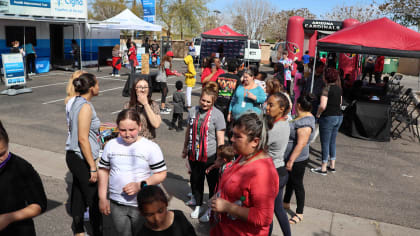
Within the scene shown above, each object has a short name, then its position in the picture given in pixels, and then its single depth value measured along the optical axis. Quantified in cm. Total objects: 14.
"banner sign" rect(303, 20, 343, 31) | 1919
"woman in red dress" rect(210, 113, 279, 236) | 229
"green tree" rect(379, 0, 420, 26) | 2075
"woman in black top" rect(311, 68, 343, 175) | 632
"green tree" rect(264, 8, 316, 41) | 4362
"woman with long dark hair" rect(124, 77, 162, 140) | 388
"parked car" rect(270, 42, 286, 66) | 2487
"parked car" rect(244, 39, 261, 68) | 2433
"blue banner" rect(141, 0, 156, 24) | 2389
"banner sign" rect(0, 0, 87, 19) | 1642
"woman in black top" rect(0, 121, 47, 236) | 234
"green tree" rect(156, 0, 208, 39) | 4106
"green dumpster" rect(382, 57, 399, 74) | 2604
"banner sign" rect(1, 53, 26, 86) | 1229
